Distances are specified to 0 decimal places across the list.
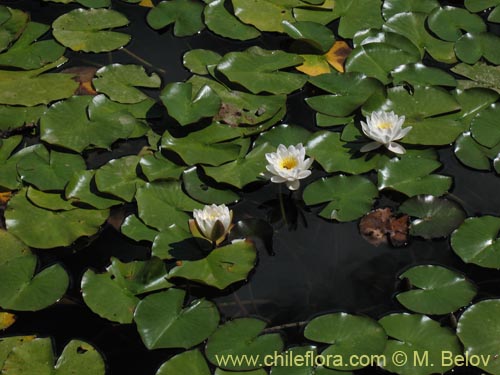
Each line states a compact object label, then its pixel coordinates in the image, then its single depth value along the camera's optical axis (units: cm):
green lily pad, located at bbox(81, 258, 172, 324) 621
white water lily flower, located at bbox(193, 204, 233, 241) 639
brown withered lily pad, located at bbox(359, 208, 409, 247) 680
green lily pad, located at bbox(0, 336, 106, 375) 589
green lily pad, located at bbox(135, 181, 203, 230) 680
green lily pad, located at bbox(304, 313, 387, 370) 584
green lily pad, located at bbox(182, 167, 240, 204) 701
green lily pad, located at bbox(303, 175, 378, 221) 687
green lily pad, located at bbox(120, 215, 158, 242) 676
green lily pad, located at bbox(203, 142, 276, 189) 708
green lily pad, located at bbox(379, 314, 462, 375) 576
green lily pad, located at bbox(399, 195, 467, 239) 679
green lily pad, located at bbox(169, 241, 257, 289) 634
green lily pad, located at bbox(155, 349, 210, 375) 581
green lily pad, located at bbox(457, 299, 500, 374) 580
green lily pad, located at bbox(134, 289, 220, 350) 599
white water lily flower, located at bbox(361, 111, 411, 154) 709
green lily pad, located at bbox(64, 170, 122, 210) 703
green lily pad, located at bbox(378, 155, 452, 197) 702
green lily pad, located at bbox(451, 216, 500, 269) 651
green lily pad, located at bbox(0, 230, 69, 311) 636
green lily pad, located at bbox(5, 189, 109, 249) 680
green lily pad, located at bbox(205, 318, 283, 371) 587
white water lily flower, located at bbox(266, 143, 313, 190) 687
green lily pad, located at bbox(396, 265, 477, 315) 614
